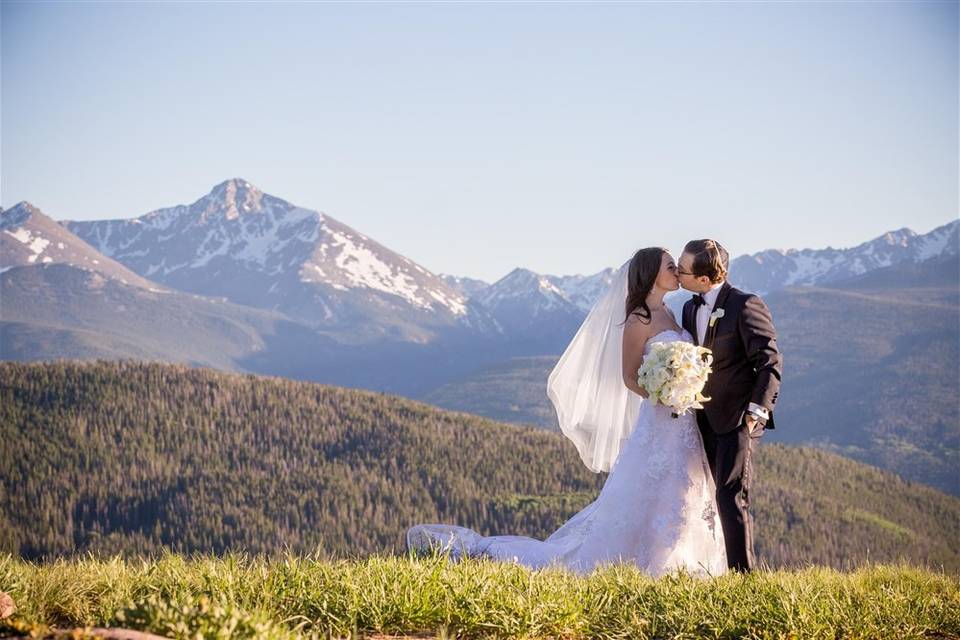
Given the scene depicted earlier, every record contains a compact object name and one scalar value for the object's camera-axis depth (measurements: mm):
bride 12586
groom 11430
